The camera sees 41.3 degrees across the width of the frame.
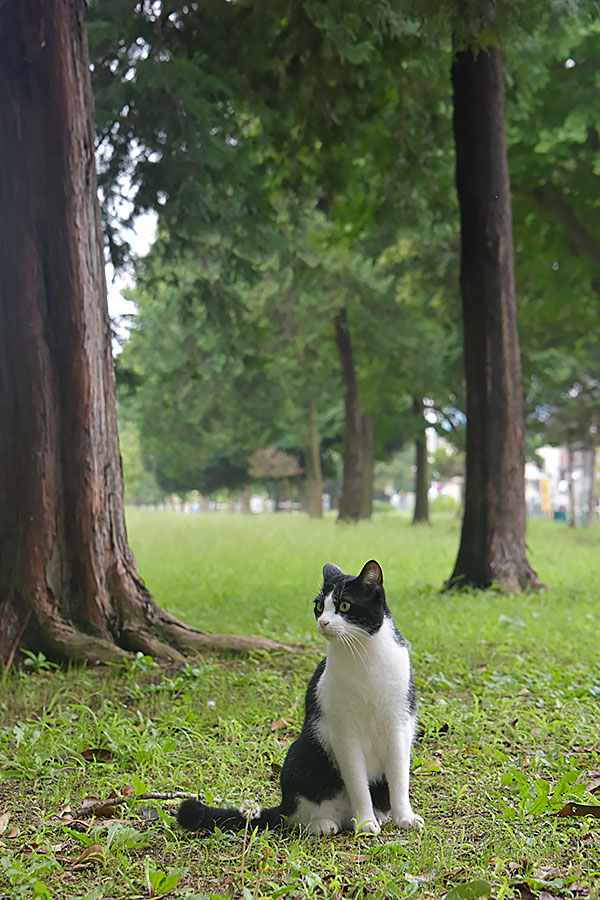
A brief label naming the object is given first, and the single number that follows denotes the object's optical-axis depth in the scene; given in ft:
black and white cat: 9.86
